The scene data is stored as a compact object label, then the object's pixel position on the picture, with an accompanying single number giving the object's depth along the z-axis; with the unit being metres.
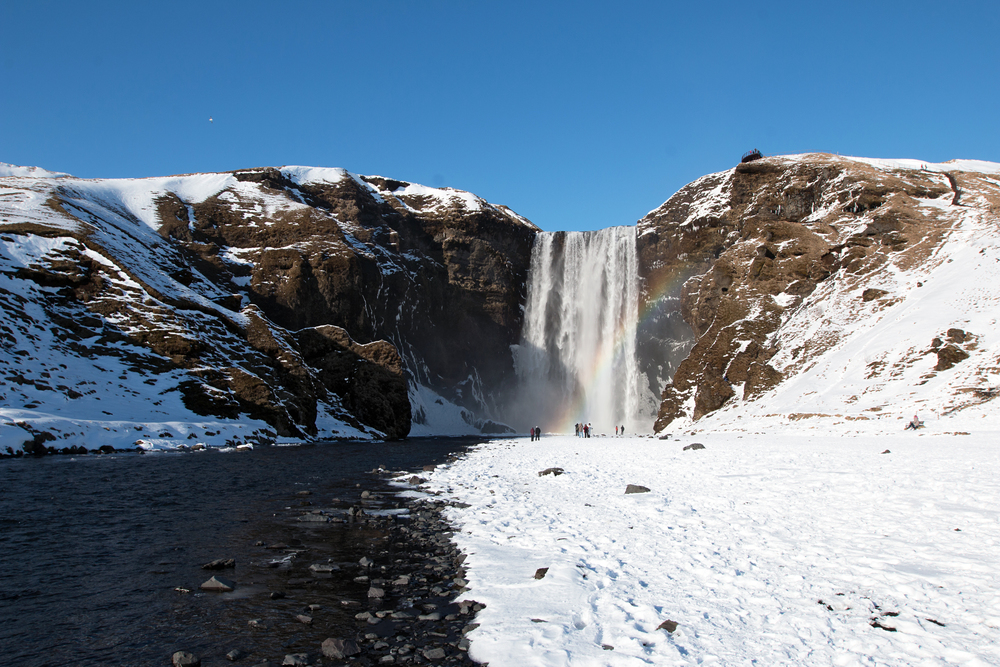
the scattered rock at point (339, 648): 5.70
